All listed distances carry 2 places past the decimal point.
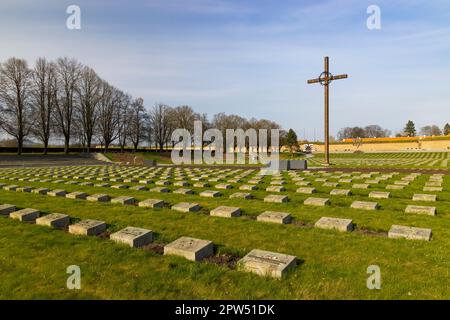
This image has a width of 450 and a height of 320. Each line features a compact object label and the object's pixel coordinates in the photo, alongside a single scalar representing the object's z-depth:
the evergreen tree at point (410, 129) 105.24
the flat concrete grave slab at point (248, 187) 11.82
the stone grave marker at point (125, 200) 9.02
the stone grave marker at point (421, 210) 7.11
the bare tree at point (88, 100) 48.81
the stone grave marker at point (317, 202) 8.45
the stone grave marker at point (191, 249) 4.37
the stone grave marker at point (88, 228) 5.68
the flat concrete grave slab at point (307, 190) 10.79
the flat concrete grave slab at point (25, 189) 12.00
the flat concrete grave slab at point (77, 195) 10.09
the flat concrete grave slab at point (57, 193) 10.61
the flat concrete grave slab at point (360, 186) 11.56
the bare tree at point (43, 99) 45.34
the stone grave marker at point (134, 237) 5.01
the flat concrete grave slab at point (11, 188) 12.63
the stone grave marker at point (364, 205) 7.79
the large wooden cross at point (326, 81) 22.95
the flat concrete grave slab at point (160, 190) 11.45
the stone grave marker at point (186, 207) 7.82
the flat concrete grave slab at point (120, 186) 12.60
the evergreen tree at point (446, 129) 93.62
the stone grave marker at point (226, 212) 7.13
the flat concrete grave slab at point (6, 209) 7.63
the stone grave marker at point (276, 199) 8.93
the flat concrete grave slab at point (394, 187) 11.13
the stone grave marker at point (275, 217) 6.52
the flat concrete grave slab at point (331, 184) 12.11
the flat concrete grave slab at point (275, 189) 11.32
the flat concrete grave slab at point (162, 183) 13.69
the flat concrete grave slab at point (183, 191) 11.04
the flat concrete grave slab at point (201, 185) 12.97
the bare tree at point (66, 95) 47.19
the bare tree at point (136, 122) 58.16
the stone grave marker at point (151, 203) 8.37
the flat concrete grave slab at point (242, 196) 9.73
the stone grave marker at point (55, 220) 6.33
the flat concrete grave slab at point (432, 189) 10.42
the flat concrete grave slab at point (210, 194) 10.28
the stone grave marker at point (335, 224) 5.83
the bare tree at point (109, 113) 52.62
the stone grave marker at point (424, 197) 8.85
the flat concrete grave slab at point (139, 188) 12.06
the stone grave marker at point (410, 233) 5.15
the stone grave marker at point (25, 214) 6.93
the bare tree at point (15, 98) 42.22
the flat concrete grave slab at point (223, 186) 12.28
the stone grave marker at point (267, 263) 3.78
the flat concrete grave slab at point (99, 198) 9.45
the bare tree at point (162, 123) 66.12
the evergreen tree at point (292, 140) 61.22
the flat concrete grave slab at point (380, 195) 9.59
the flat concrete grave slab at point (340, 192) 10.11
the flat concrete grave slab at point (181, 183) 13.38
